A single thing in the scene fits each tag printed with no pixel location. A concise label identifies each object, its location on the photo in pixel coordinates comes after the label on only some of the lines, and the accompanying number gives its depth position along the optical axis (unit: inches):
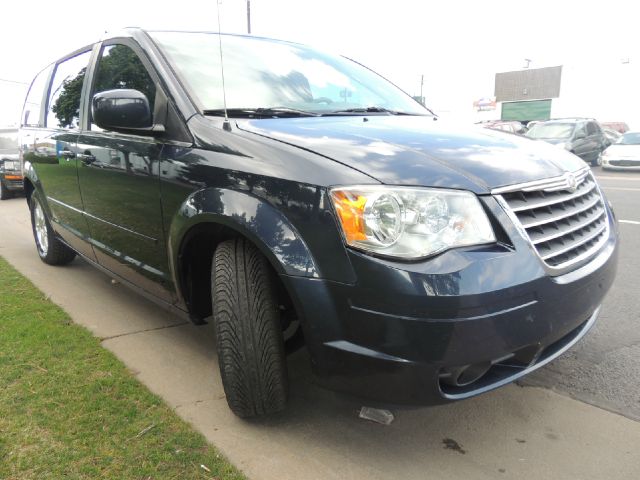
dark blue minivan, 70.4
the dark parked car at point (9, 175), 447.2
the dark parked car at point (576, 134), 629.9
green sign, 1752.5
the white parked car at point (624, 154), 613.6
